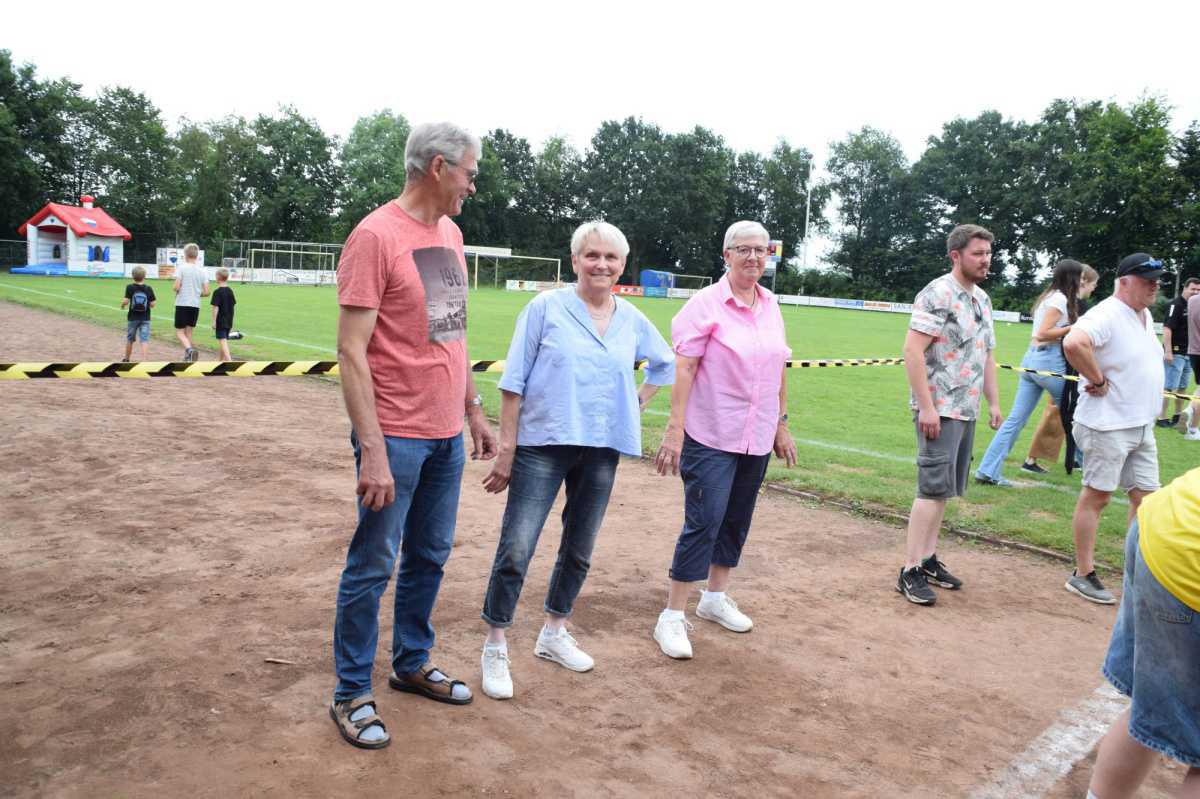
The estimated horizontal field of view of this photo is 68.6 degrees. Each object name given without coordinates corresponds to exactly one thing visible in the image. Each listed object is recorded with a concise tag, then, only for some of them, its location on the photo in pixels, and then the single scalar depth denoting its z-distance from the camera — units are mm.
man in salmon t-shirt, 3002
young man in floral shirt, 5000
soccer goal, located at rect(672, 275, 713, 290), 76438
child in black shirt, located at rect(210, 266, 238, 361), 13766
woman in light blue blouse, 3627
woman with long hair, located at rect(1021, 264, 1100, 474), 8570
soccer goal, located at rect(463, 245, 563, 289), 62562
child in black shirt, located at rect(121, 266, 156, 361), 13164
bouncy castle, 45688
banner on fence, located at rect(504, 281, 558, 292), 60812
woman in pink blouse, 4211
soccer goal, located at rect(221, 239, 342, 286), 52219
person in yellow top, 2211
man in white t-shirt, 4934
